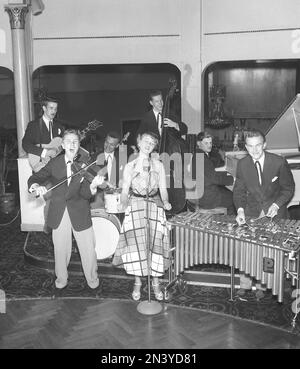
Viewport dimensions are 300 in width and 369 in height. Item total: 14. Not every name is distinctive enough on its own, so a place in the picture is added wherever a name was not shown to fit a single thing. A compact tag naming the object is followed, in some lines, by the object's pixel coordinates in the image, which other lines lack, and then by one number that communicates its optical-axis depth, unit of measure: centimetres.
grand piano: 655
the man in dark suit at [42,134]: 618
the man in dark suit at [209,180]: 524
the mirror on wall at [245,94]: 1096
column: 725
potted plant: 840
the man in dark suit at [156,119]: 588
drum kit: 541
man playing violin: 466
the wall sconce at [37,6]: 778
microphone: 446
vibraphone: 392
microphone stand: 450
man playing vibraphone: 454
